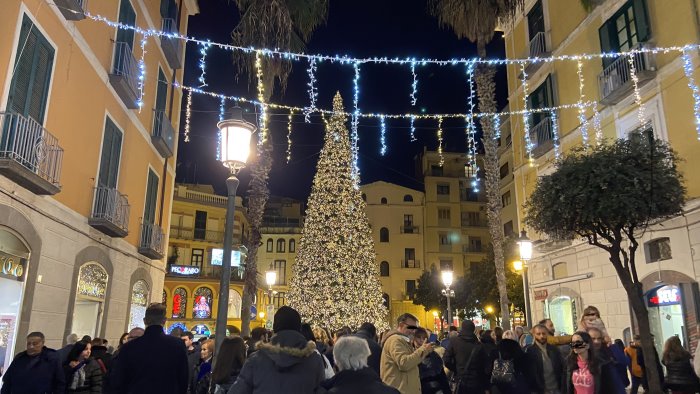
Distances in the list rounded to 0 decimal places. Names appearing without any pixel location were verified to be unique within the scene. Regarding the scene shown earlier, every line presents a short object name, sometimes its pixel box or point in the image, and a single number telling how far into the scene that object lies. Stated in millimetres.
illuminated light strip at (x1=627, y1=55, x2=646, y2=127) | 13766
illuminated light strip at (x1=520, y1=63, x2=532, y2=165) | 19378
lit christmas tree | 25703
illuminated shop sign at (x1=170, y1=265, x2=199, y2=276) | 38116
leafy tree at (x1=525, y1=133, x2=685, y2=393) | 9914
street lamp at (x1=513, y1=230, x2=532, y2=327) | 14961
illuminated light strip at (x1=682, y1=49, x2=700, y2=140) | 12266
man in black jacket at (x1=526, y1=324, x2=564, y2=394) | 6785
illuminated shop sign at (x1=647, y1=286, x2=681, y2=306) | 12781
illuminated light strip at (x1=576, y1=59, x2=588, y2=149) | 16594
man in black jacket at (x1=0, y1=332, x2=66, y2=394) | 6730
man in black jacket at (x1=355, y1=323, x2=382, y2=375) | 7023
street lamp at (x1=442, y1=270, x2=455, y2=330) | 20281
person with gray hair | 3396
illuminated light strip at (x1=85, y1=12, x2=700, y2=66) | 11789
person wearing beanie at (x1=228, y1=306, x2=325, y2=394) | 3701
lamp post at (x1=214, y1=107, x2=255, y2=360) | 6559
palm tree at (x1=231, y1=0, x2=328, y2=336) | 15398
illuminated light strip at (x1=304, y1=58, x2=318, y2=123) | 14631
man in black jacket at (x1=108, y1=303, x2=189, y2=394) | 4633
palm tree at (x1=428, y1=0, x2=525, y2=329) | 16203
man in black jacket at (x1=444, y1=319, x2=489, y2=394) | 7223
